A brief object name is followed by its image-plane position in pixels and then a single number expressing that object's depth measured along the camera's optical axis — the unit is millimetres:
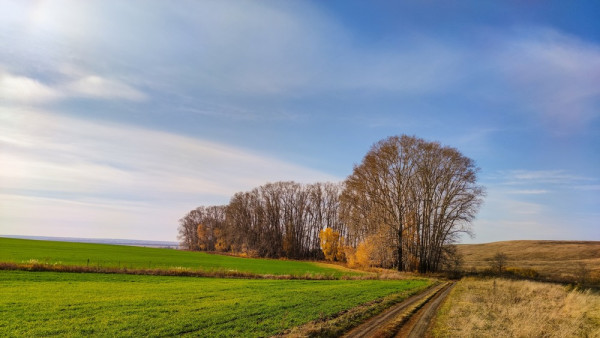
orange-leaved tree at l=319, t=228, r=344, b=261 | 83500
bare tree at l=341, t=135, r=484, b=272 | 51656
